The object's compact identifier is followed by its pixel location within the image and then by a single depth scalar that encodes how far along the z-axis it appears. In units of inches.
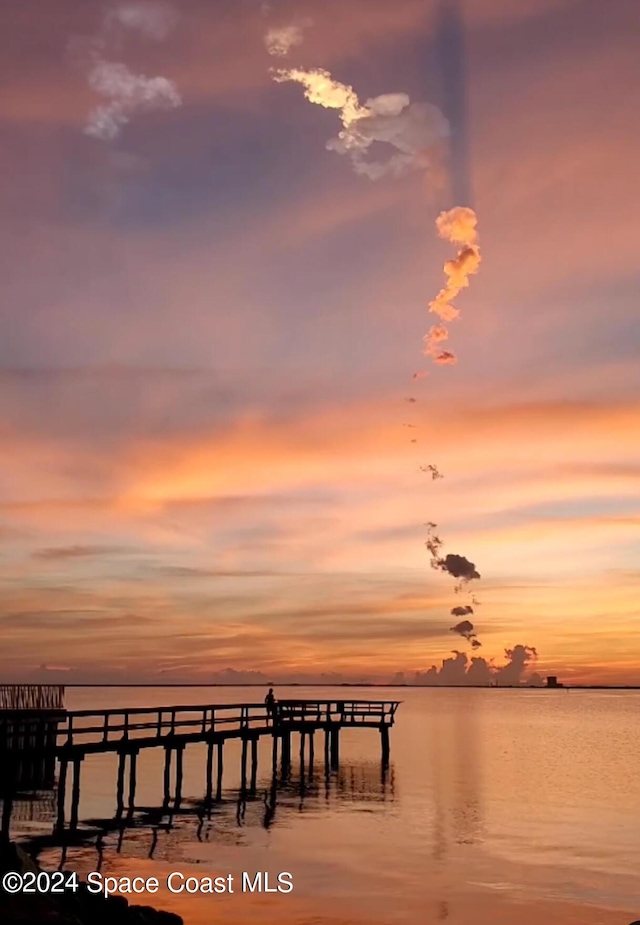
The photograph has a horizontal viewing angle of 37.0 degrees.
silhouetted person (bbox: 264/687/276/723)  2333.9
